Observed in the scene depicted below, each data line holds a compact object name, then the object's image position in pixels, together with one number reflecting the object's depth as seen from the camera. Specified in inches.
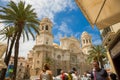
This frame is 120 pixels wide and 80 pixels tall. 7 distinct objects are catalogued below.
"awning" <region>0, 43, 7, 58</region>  192.9
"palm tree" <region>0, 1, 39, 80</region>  403.0
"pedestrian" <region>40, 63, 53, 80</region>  118.1
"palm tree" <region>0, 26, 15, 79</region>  350.0
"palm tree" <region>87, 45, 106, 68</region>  880.1
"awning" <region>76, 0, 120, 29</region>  69.2
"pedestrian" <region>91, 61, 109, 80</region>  108.1
